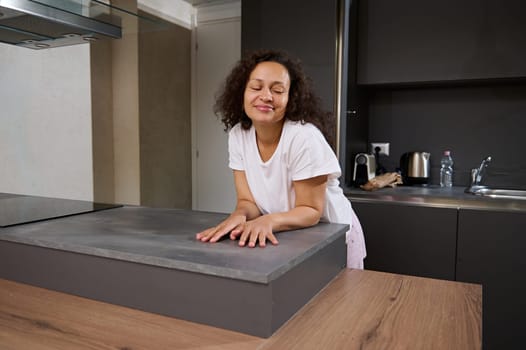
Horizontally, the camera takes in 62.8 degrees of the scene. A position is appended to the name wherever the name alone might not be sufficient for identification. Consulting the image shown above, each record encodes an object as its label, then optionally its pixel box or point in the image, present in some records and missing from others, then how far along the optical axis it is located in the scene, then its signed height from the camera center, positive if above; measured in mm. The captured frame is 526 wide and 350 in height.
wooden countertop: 760 -354
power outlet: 2914 -38
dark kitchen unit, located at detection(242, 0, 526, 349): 2180 +308
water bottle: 2752 -180
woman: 1197 -18
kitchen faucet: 2682 -188
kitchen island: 792 -264
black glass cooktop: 1230 -225
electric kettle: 2715 -159
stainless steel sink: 2539 -288
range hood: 1080 +322
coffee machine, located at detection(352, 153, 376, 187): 2604 -163
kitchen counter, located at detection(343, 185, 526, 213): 2094 -287
